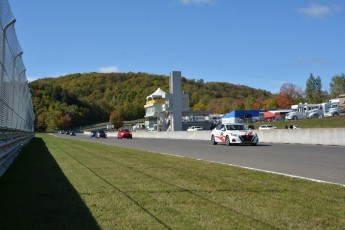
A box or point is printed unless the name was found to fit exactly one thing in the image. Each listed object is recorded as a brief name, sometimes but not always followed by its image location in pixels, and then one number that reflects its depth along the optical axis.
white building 107.00
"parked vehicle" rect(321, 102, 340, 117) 74.94
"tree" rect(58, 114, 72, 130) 187.62
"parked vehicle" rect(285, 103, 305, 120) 85.00
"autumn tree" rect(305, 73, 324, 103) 161.02
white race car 27.94
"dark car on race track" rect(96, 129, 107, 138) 73.10
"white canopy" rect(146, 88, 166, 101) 134.88
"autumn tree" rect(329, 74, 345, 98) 167.74
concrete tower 106.75
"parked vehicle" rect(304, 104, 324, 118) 79.64
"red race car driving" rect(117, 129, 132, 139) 60.17
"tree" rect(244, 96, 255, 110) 180.50
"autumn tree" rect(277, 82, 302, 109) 157.62
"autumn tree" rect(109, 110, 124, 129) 194.19
